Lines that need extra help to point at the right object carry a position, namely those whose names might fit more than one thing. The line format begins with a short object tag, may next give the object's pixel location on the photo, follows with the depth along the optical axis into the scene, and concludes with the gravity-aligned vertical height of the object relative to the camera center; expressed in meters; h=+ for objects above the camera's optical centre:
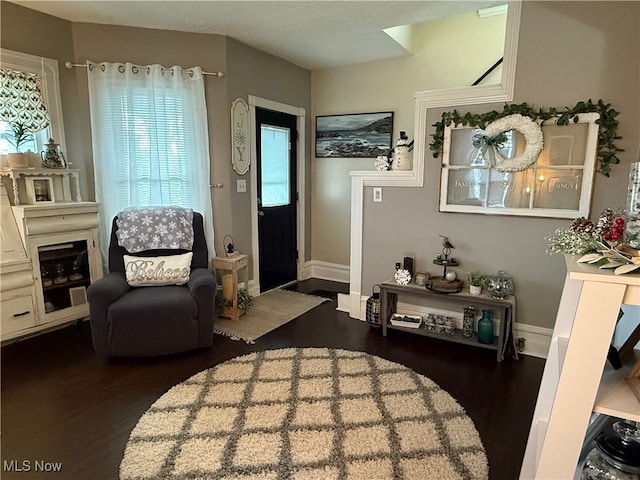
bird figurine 3.18 -0.60
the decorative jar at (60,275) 3.21 -0.87
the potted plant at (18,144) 2.98 +0.19
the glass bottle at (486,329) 2.93 -1.15
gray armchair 2.67 -1.02
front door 4.30 -0.27
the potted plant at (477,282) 2.96 -0.81
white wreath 2.77 +0.28
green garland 2.57 +0.42
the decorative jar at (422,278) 3.19 -0.85
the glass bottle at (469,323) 3.05 -1.15
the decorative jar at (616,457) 1.16 -0.84
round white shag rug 1.76 -1.32
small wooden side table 3.58 -0.91
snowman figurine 3.41 +0.17
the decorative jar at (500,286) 2.89 -0.82
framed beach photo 4.44 +0.47
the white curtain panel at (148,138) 3.43 +0.30
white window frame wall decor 2.68 -0.02
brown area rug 3.30 -1.36
